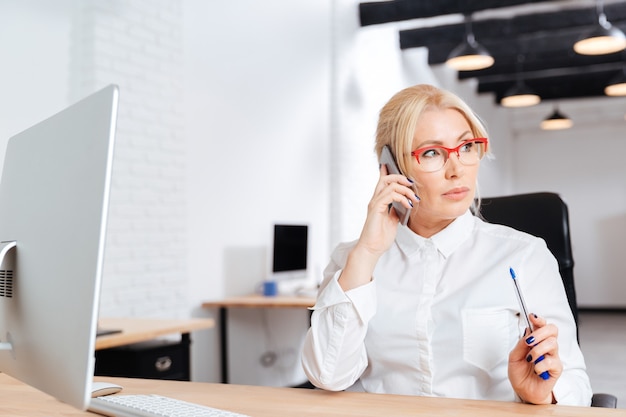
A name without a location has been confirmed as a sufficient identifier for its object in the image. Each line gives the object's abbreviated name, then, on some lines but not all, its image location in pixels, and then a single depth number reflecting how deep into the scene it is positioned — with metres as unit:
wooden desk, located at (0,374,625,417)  1.18
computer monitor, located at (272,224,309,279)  5.04
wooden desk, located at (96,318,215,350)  2.94
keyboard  1.12
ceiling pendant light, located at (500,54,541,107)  8.77
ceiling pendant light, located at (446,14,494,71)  6.66
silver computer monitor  0.89
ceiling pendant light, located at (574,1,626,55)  5.95
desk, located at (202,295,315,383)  4.59
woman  1.46
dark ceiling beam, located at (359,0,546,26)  6.89
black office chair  1.84
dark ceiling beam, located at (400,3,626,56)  7.58
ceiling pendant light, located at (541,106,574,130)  10.18
